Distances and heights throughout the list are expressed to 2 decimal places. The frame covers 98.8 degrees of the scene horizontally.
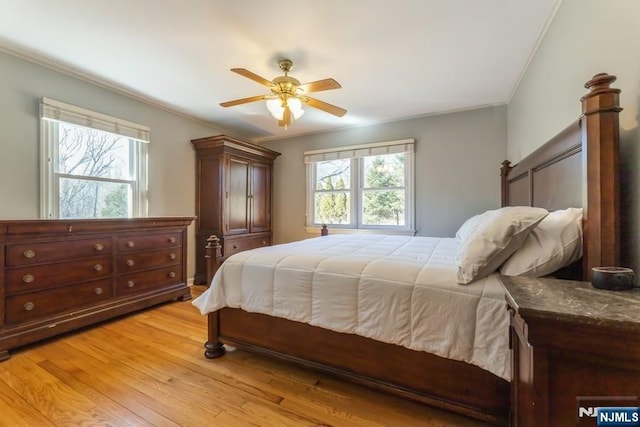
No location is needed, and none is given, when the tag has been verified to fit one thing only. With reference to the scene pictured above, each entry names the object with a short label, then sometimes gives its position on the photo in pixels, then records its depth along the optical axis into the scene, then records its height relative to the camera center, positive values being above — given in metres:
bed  1.07 -0.50
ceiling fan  2.15 +0.99
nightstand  0.62 -0.34
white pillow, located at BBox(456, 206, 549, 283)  1.25 -0.15
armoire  3.79 +0.28
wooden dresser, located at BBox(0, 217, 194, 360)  1.96 -0.50
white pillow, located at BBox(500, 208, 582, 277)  1.20 -0.17
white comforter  1.20 -0.44
